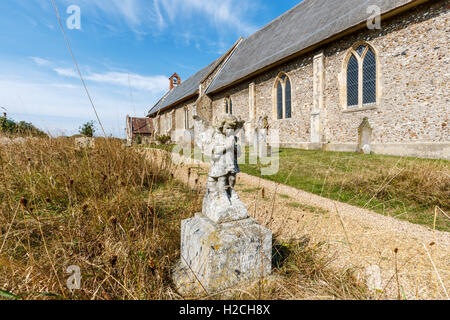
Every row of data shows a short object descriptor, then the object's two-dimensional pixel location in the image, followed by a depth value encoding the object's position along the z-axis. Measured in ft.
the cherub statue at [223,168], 5.68
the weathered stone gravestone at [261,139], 34.42
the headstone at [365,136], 31.19
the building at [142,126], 105.92
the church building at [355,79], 26.18
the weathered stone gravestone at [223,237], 5.19
